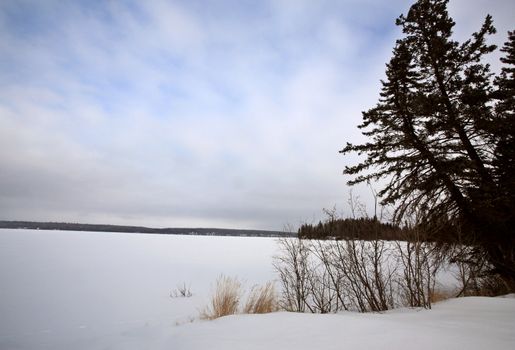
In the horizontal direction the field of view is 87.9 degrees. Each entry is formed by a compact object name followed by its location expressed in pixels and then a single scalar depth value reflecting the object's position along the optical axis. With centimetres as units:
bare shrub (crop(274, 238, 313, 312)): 682
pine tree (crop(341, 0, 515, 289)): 759
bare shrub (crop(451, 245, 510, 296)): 770
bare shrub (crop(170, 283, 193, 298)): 846
